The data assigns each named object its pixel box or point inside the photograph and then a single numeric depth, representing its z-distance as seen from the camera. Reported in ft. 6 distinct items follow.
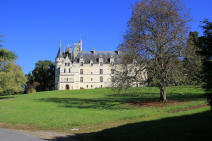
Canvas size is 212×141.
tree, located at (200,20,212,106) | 25.73
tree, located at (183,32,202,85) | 73.46
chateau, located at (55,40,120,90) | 237.86
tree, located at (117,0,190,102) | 75.24
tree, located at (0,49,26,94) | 138.21
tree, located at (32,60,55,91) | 279.28
